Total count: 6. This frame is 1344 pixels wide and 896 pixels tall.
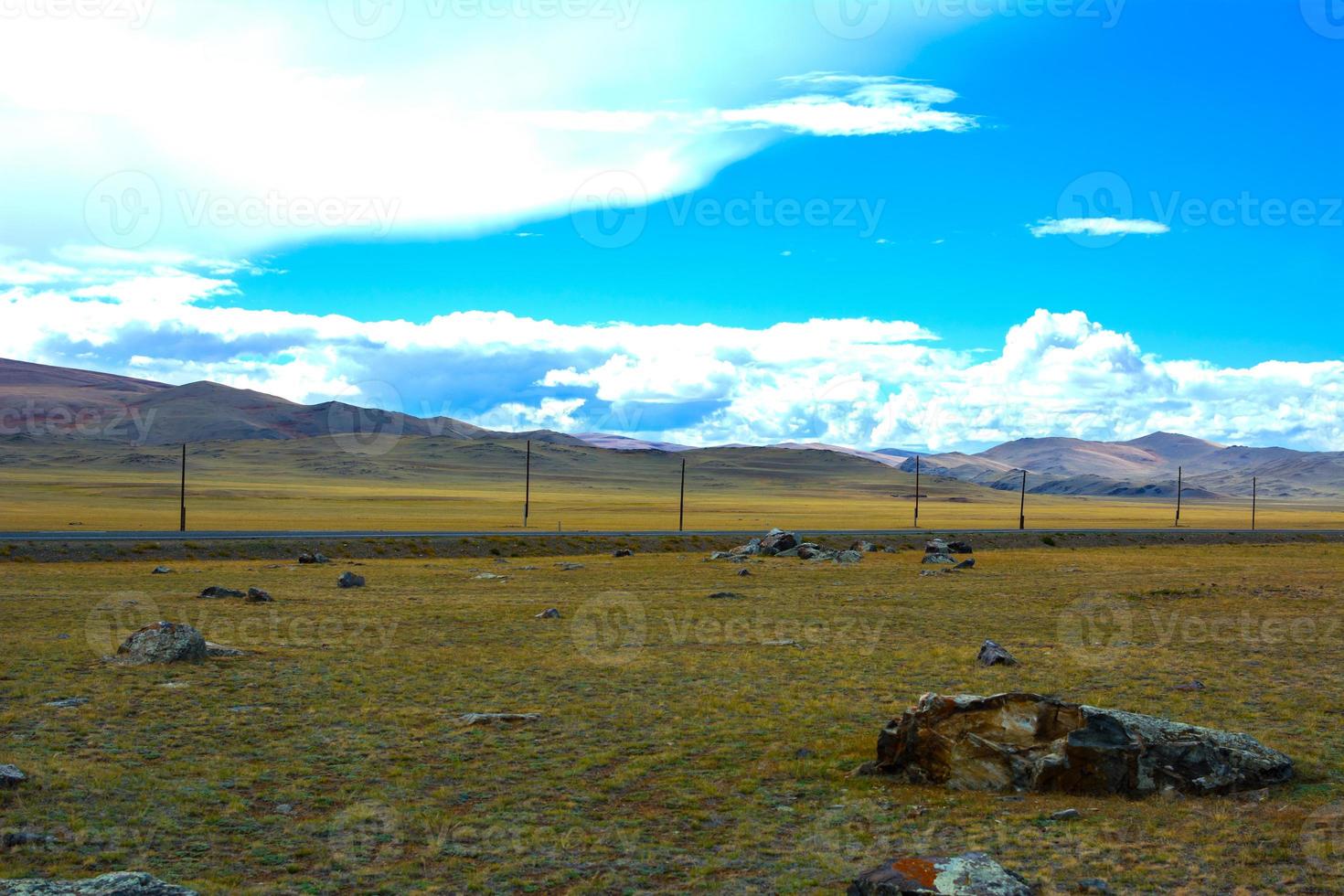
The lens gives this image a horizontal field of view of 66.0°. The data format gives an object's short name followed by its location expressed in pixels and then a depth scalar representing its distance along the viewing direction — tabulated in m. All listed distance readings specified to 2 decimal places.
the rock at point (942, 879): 8.32
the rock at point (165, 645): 20.61
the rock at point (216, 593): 33.56
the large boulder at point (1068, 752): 12.32
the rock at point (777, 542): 59.47
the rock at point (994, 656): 22.00
